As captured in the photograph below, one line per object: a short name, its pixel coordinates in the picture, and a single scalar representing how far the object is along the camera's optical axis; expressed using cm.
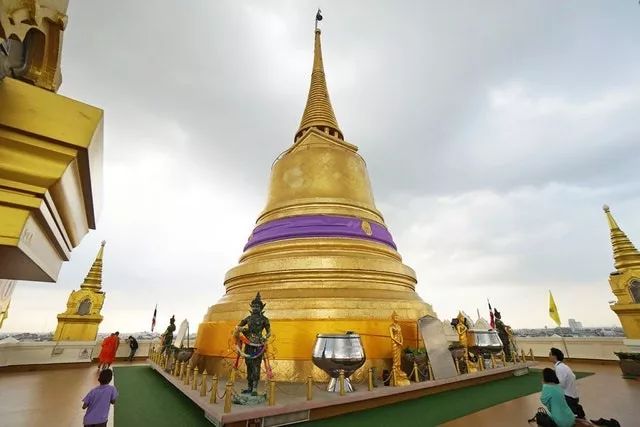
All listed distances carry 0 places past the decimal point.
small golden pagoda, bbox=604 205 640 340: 1116
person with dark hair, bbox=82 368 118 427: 382
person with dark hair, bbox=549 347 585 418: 490
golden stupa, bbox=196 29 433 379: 777
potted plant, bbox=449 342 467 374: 822
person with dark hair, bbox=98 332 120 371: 1048
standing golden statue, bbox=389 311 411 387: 682
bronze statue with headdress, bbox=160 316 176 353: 1077
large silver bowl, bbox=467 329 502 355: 889
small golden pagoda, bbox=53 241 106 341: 1416
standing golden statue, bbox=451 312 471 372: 871
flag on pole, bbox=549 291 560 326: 1500
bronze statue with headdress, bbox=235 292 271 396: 566
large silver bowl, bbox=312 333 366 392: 614
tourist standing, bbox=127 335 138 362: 1477
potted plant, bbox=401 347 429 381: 730
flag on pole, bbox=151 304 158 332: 2039
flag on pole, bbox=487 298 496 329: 1271
